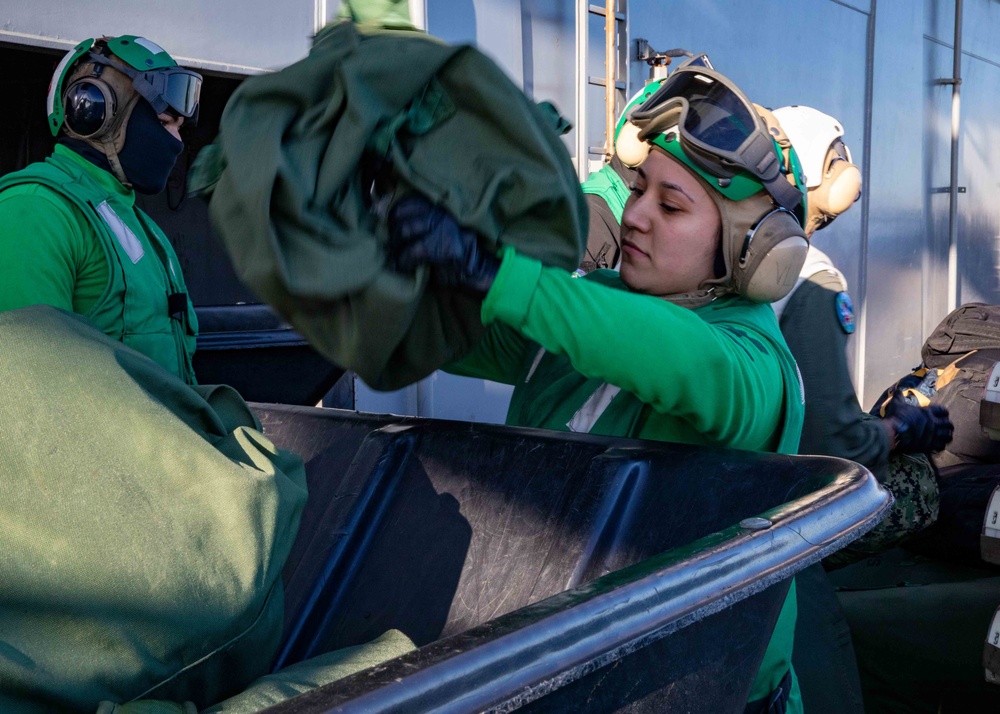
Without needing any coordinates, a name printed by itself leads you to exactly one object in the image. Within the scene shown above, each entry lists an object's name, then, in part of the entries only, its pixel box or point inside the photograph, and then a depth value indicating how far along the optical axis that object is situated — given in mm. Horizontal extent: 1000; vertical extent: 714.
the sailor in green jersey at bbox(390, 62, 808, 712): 1194
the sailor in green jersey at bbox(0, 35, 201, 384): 2295
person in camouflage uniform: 2378
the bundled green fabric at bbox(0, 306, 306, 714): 953
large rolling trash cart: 852
